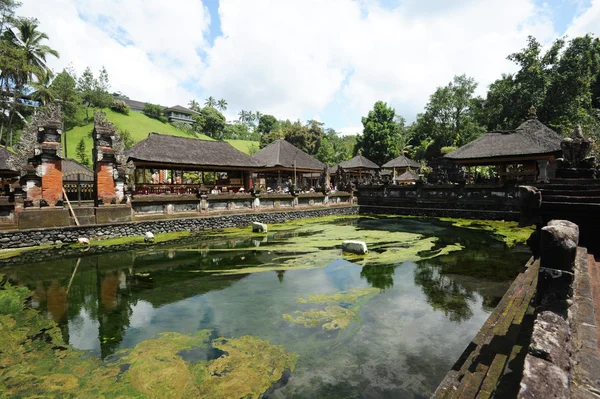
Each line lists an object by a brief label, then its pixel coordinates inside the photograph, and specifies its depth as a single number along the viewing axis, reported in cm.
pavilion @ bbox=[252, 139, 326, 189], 2741
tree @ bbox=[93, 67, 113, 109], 5436
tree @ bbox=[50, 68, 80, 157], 4419
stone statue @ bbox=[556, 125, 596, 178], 627
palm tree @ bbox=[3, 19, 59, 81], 3325
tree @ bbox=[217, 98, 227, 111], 8984
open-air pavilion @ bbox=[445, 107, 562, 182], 1888
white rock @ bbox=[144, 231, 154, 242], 1320
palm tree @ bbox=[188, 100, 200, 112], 8406
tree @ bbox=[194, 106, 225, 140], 7169
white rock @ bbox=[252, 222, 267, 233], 1593
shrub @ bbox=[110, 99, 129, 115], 6038
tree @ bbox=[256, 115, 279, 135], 7719
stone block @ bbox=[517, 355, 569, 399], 136
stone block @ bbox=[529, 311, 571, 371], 159
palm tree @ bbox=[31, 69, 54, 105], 3297
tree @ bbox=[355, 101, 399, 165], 4481
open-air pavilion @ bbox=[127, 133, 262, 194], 1987
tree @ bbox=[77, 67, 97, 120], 5197
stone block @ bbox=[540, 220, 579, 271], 217
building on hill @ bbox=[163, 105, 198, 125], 7125
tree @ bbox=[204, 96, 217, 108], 8669
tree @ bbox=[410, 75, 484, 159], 4219
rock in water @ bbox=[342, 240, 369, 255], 1102
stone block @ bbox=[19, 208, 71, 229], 1168
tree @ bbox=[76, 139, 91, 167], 4059
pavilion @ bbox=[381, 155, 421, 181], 3866
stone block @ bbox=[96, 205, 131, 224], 1341
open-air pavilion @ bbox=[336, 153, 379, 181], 3686
